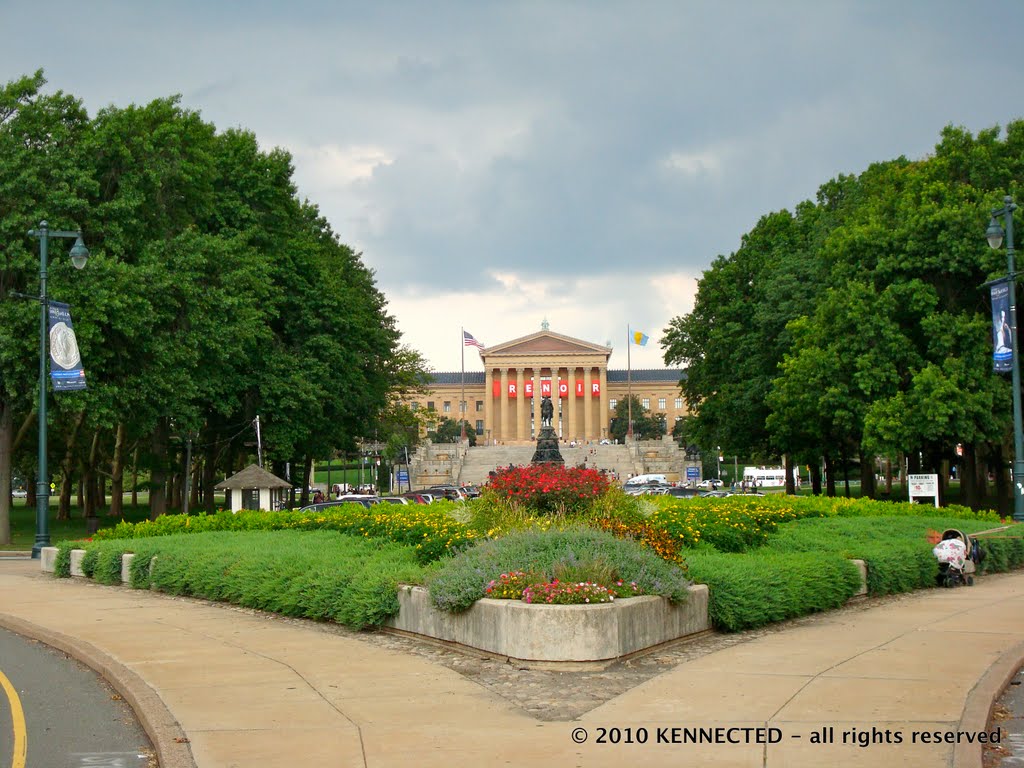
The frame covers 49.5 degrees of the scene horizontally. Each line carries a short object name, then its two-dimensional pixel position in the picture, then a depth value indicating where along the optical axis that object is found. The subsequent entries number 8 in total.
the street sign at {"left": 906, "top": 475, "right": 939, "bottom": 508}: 31.59
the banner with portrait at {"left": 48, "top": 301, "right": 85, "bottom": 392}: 27.45
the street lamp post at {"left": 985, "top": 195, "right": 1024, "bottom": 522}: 25.73
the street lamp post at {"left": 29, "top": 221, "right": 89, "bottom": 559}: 27.42
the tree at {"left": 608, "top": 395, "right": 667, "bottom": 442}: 152.75
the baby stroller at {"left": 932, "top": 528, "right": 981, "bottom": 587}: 18.81
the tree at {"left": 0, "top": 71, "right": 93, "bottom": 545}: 32.62
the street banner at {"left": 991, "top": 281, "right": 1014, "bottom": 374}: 26.69
